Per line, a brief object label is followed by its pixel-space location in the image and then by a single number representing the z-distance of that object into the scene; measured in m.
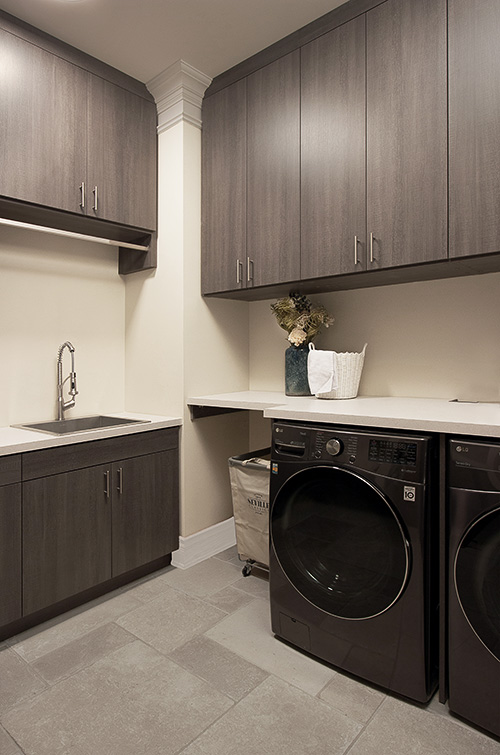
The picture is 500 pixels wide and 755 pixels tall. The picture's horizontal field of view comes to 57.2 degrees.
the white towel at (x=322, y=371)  2.23
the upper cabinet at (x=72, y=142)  2.10
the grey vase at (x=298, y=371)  2.54
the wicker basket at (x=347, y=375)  2.25
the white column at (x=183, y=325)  2.60
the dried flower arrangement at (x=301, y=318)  2.49
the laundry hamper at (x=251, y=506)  2.37
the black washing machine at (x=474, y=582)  1.40
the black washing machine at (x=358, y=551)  1.53
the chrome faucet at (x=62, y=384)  2.53
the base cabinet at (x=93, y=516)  1.98
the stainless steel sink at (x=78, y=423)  2.48
